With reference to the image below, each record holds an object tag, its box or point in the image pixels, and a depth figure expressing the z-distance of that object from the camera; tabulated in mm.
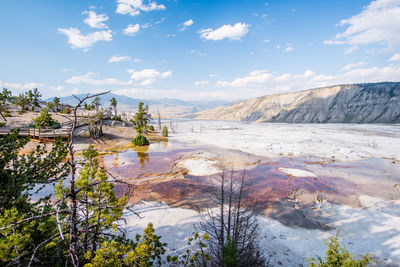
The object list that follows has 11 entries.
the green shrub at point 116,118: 48212
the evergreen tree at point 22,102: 43716
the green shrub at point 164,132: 38359
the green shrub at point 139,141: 27473
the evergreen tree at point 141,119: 39812
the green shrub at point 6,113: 32100
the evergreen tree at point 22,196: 3332
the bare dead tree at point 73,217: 2878
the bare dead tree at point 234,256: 4848
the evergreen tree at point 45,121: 27531
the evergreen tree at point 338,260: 3770
